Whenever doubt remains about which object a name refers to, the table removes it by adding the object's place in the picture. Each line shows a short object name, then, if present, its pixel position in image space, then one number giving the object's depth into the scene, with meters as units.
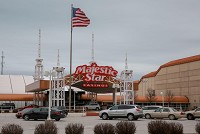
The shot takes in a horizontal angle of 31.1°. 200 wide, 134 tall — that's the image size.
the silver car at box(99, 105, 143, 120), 35.56
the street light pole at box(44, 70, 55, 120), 35.12
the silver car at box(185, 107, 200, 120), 37.38
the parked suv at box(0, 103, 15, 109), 64.97
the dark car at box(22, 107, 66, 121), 35.41
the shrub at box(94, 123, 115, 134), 15.76
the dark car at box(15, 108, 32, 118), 38.92
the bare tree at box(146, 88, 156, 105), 88.27
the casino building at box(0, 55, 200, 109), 61.70
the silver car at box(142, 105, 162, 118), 39.93
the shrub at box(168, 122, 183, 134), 15.90
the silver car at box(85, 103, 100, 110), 61.97
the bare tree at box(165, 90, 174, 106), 91.58
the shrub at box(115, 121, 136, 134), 16.06
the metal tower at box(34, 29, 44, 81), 75.81
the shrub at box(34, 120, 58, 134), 14.71
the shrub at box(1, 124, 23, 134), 14.41
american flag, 48.06
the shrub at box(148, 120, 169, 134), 15.71
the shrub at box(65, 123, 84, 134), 15.60
